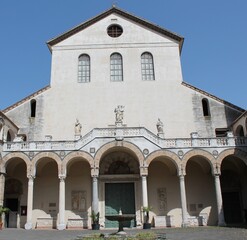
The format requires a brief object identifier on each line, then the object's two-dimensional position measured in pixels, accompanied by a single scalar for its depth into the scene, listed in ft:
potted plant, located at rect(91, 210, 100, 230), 67.49
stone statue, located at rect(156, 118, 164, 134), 76.58
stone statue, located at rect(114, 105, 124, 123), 75.82
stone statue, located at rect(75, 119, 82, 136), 77.47
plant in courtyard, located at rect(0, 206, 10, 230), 68.13
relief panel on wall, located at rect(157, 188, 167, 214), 78.12
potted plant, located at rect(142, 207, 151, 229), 67.21
